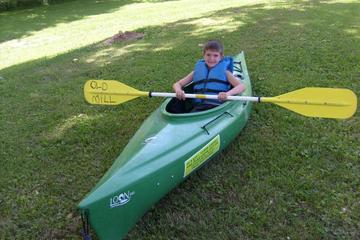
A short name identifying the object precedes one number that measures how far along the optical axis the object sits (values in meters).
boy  4.84
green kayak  3.15
